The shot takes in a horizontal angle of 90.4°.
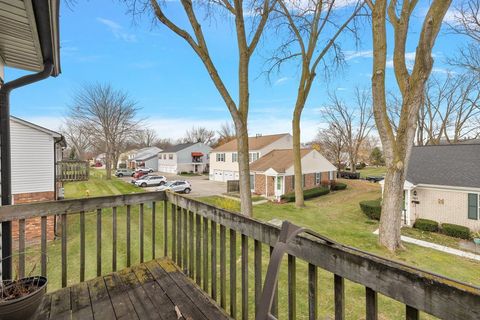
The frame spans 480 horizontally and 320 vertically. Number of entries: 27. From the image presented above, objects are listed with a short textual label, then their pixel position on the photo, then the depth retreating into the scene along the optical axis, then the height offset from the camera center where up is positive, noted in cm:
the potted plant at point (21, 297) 183 -110
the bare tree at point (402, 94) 783 +214
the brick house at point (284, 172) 1916 -116
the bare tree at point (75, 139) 3239 +314
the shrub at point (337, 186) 2252 -264
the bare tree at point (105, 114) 2481 +507
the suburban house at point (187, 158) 3931 +32
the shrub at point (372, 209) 1320 -288
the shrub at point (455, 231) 1065 -336
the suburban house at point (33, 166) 923 -17
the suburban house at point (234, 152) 2601 +82
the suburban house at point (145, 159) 4706 +32
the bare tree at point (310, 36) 1112 +630
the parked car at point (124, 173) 3538 -184
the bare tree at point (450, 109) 2258 +503
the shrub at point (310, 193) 1748 -277
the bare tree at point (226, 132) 5030 +596
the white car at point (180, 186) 2038 -227
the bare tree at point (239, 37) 671 +365
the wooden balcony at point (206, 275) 92 -70
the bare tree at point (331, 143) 3331 +228
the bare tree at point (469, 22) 1238 +747
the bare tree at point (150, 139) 6002 +562
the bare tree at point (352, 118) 2964 +527
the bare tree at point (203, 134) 5748 +621
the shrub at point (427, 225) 1160 -333
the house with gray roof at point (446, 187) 1124 -151
